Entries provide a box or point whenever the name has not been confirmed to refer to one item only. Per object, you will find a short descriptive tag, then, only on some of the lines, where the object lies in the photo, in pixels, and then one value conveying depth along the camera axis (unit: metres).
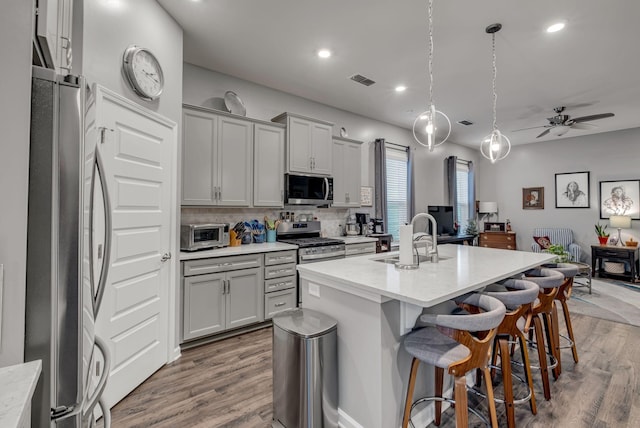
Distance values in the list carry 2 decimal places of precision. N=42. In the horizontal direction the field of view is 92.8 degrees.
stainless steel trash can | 1.75
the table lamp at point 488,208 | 8.06
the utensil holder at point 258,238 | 4.04
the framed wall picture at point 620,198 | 6.26
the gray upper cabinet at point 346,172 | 4.79
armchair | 6.64
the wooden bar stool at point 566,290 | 2.61
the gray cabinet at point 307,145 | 4.11
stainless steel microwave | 4.15
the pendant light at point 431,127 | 2.35
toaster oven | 3.21
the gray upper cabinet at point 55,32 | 0.88
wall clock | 2.24
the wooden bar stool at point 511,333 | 1.85
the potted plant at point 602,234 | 6.35
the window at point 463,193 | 7.94
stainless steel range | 3.89
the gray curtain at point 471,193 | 8.20
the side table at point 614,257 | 5.94
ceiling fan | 4.58
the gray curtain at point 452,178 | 7.41
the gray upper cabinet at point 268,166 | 3.82
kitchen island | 1.69
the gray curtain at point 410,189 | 6.28
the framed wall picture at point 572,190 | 6.88
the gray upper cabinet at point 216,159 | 3.26
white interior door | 2.08
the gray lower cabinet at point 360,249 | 4.43
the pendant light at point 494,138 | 2.91
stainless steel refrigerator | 0.84
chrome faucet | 2.43
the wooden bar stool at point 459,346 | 1.52
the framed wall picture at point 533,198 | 7.52
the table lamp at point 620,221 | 5.98
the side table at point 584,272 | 5.09
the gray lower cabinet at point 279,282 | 3.53
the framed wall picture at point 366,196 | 5.59
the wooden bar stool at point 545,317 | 2.21
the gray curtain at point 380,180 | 5.55
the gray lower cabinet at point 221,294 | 2.97
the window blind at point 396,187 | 6.13
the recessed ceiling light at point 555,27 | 2.84
